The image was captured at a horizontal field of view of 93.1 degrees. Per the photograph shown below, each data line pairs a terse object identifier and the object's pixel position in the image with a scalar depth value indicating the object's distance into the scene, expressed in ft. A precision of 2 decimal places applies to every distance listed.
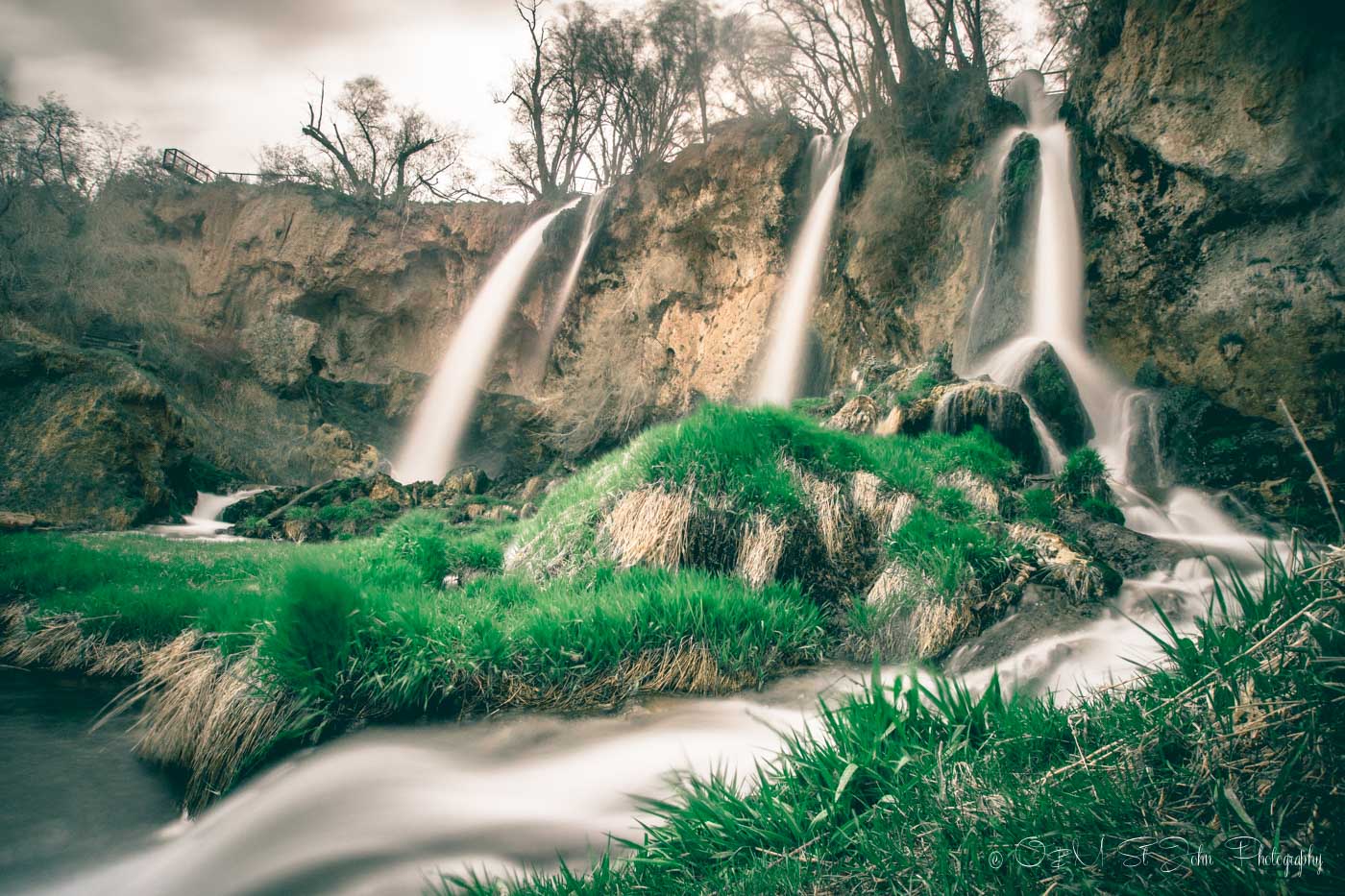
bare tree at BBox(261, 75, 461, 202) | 102.58
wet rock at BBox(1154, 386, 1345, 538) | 26.94
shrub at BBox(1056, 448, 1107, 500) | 24.08
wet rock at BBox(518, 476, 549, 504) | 50.48
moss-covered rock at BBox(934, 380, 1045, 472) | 27.35
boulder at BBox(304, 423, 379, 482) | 79.71
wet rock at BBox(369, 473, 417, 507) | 50.55
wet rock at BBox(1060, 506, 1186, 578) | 18.02
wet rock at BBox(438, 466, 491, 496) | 53.57
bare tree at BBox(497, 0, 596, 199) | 94.43
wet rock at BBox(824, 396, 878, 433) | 30.27
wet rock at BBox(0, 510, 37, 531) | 32.17
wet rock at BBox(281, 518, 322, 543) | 39.47
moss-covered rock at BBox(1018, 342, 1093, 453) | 33.14
